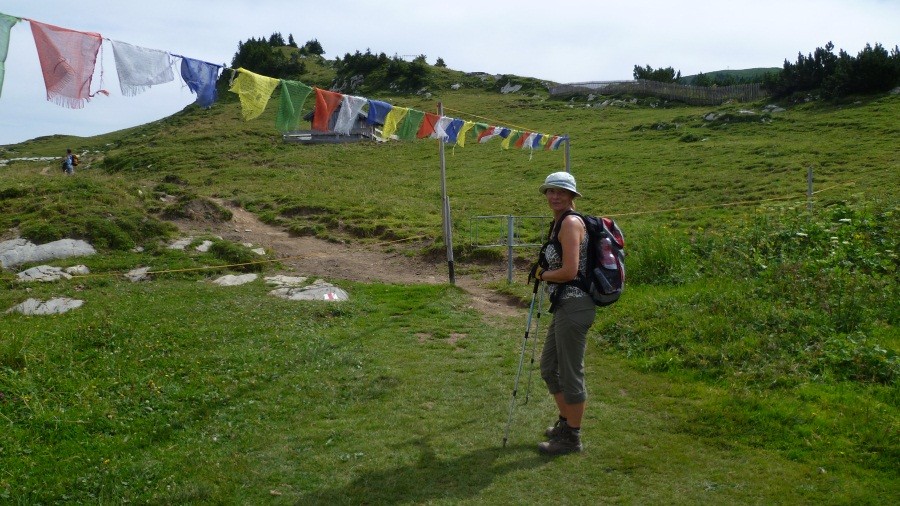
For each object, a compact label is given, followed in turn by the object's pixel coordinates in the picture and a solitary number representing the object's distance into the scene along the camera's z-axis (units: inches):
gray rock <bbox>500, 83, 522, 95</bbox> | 2109.3
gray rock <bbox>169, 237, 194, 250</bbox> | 642.0
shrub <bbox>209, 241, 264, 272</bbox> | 607.5
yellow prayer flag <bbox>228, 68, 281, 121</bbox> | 354.6
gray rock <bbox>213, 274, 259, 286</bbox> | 545.0
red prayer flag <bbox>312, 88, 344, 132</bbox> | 415.2
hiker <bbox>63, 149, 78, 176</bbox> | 1139.3
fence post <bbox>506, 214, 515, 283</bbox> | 560.1
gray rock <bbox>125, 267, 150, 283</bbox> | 550.2
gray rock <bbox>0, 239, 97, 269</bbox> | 567.5
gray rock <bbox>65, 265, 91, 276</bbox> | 549.2
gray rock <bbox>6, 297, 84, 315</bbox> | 440.1
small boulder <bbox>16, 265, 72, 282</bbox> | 527.4
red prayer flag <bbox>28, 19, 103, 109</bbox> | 280.7
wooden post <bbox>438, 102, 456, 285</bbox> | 560.4
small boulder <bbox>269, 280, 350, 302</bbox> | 494.6
